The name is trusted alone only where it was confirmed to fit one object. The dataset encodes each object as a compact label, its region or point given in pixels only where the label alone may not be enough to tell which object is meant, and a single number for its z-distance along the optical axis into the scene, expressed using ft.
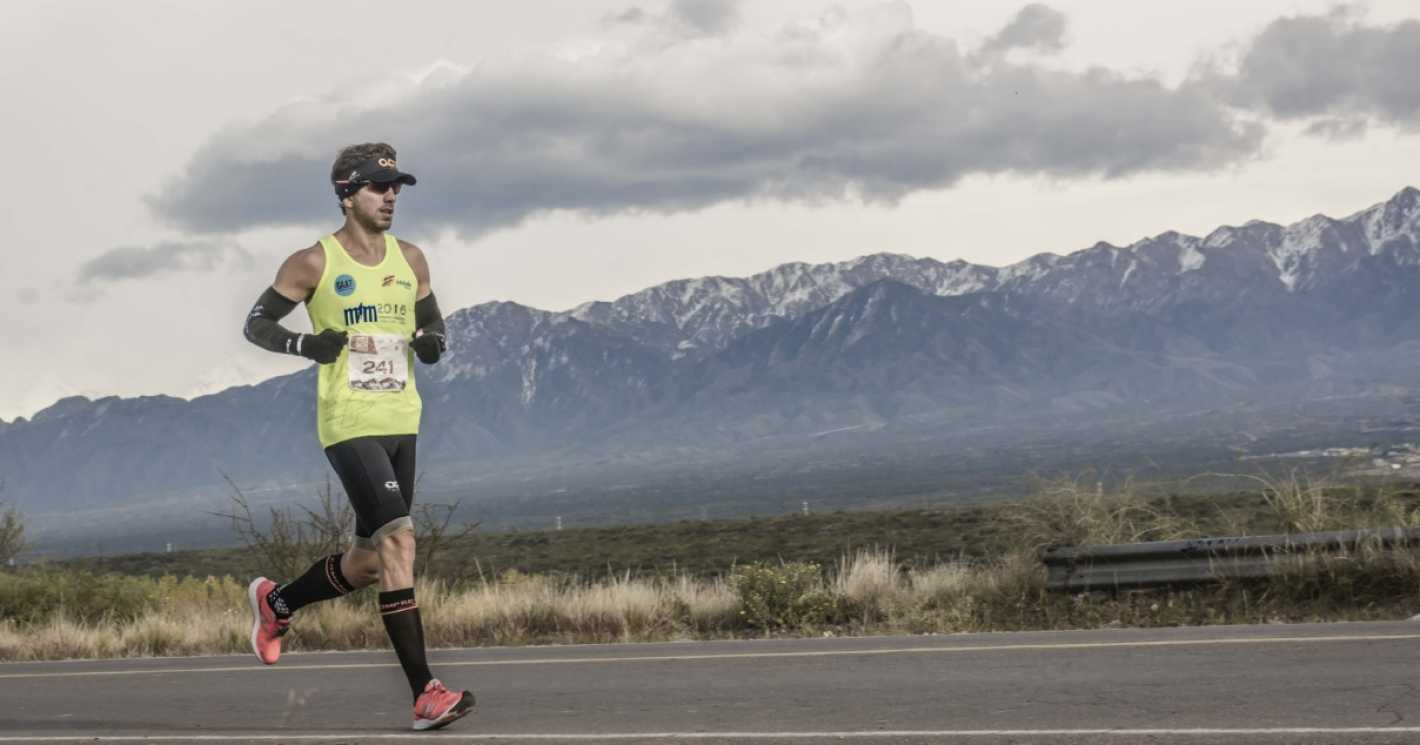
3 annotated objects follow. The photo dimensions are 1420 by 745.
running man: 21.77
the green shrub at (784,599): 37.29
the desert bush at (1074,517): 37.76
